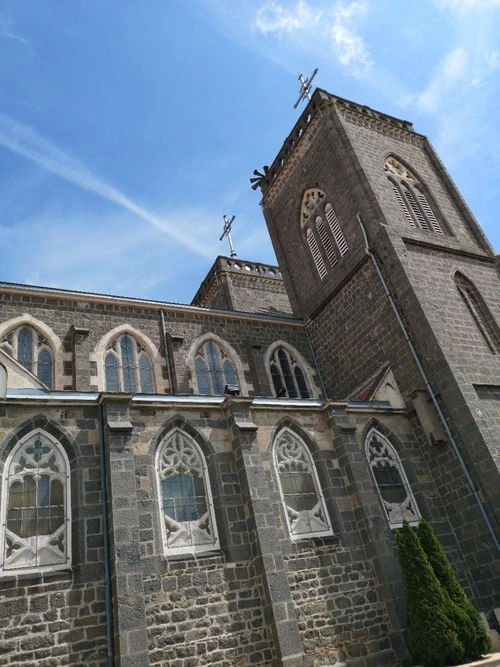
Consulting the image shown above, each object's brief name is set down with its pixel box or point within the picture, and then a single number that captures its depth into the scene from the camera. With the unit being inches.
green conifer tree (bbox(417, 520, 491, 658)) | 363.3
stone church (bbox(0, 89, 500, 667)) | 332.5
